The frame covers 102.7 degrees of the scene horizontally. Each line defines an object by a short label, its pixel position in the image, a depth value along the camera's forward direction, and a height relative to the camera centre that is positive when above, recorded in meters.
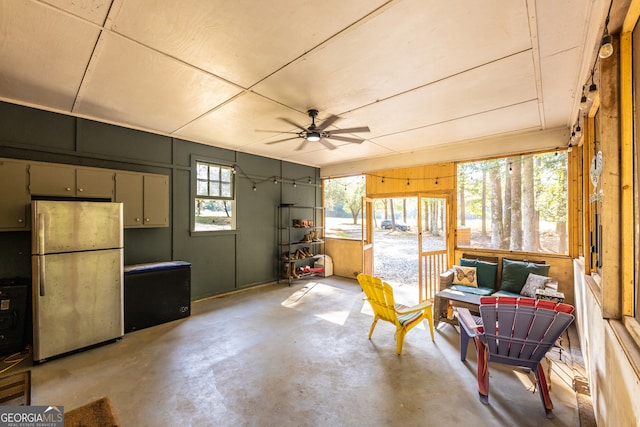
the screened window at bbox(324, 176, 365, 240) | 6.93 +0.12
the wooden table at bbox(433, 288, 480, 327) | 3.32 -1.23
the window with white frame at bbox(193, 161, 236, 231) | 4.70 +0.31
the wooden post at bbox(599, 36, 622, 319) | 1.48 +0.14
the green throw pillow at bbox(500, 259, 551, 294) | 3.55 -0.86
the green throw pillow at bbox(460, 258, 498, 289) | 3.87 -0.93
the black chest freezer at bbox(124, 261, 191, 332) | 3.39 -1.12
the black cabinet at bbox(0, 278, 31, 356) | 2.73 -1.07
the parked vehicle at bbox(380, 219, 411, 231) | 8.38 -0.41
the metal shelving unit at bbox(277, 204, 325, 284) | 5.90 -0.68
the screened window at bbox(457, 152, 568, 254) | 4.35 +0.17
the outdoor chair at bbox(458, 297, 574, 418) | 1.97 -0.98
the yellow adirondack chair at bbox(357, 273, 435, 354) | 2.90 -1.15
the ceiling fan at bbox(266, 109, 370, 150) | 3.00 +1.00
